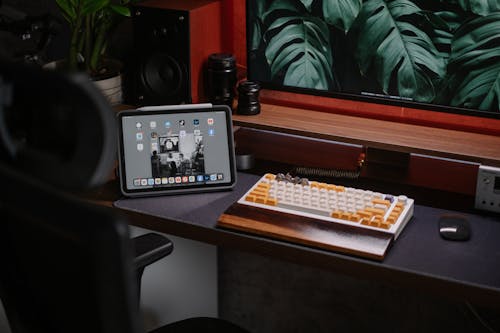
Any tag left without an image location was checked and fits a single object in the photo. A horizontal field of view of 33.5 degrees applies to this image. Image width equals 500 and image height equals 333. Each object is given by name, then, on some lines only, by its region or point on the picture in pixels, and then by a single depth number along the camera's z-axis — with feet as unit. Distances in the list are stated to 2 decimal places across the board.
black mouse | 6.12
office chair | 2.91
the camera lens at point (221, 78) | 7.42
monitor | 6.55
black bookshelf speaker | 7.29
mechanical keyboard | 5.98
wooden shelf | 6.71
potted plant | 7.63
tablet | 6.79
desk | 5.57
